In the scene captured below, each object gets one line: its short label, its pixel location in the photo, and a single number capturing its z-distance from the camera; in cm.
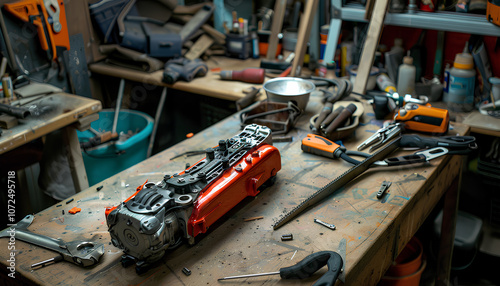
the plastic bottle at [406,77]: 242
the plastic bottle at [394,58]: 258
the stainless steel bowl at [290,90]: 199
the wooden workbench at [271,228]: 113
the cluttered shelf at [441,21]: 217
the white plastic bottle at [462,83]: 226
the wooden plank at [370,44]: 237
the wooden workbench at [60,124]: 191
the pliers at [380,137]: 175
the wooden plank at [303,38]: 272
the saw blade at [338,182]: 133
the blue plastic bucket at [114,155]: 239
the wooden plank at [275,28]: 310
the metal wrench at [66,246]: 114
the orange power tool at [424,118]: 180
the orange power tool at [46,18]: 238
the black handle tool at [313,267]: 107
